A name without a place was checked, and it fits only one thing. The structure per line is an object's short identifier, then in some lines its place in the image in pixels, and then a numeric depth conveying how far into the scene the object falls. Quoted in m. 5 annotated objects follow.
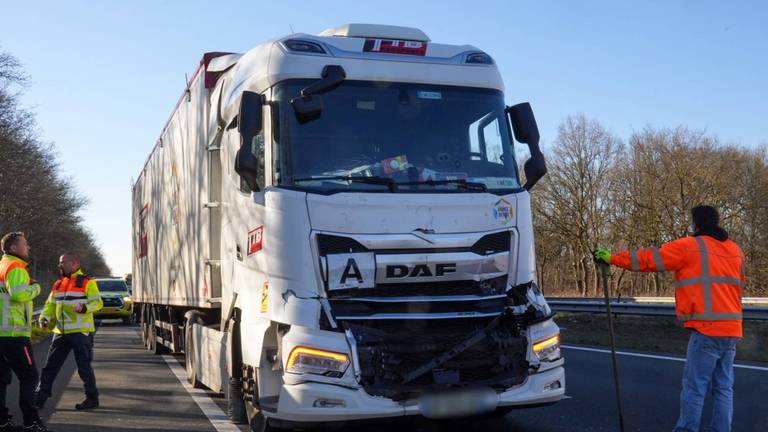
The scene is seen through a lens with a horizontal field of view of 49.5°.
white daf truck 5.69
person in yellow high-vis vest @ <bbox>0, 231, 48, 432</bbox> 7.74
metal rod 6.51
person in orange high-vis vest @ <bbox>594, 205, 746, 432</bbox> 6.12
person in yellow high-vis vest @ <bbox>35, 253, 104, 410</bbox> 9.12
